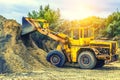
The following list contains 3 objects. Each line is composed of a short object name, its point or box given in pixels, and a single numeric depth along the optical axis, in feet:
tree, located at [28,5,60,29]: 79.49
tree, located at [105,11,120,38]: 77.92
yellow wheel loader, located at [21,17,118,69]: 47.59
